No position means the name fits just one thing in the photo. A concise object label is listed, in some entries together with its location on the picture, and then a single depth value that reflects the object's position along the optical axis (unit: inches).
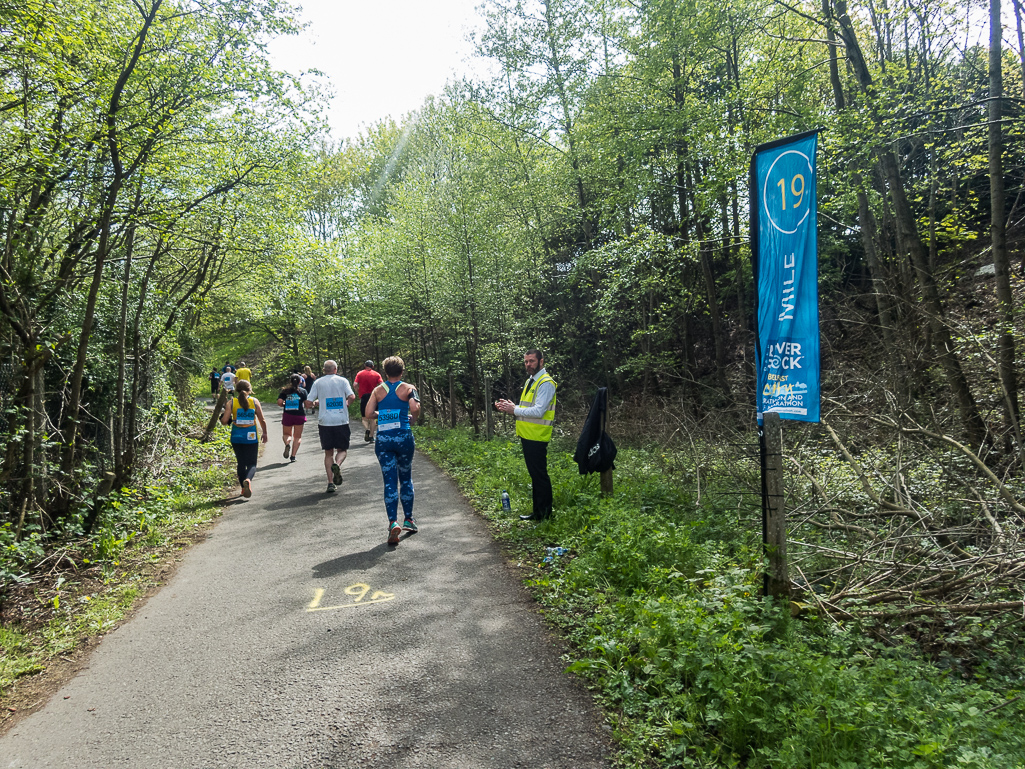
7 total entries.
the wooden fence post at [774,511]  158.4
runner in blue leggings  270.8
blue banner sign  146.5
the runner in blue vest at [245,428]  358.9
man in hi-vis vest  265.7
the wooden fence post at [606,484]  288.5
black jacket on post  275.0
